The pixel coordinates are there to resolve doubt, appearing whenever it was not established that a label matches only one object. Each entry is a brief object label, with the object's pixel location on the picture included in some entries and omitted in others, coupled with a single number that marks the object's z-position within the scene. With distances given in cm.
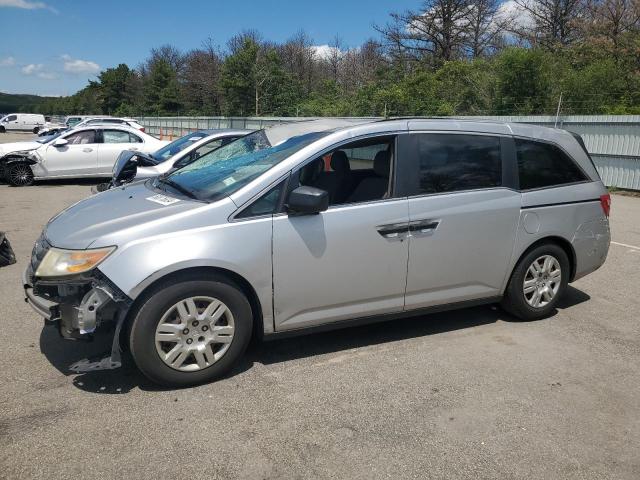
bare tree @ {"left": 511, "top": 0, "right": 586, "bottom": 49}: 3272
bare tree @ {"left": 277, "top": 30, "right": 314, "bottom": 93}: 5406
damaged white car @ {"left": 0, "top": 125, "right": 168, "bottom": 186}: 1398
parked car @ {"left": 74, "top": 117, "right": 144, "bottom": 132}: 2847
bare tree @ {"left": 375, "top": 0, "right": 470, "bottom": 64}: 3862
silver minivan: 344
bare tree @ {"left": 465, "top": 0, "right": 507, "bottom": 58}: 3875
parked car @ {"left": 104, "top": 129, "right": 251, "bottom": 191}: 893
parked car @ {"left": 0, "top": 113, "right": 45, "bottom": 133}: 5025
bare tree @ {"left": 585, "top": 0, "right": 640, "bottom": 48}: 2484
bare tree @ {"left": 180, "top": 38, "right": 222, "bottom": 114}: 5097
